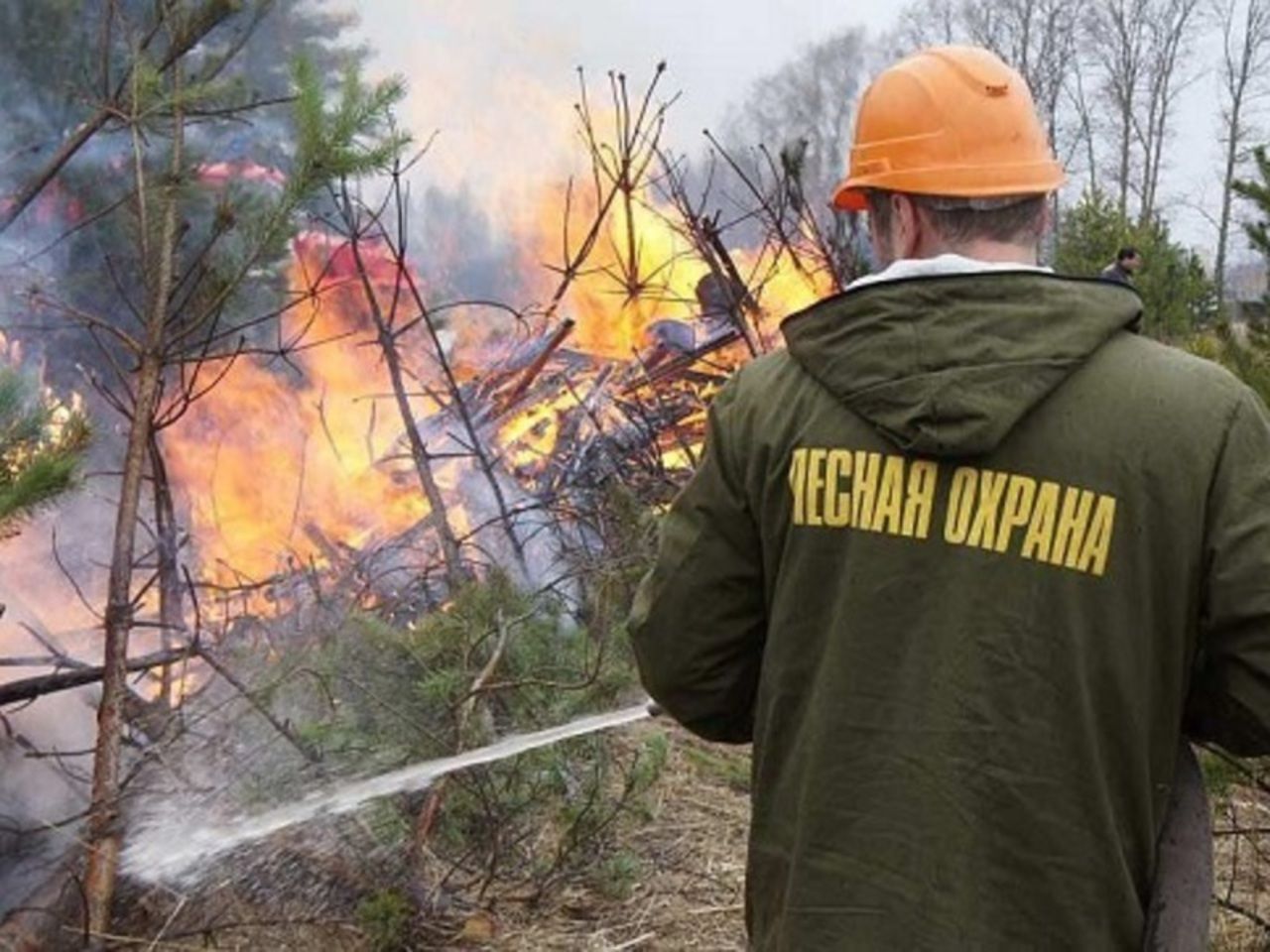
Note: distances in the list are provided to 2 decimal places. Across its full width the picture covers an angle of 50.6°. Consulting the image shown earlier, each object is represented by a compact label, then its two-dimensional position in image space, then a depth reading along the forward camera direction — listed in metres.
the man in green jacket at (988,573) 1.54
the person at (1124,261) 8.74
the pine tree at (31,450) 2.55
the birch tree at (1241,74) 34.78
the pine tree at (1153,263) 15.02
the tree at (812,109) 15.35
